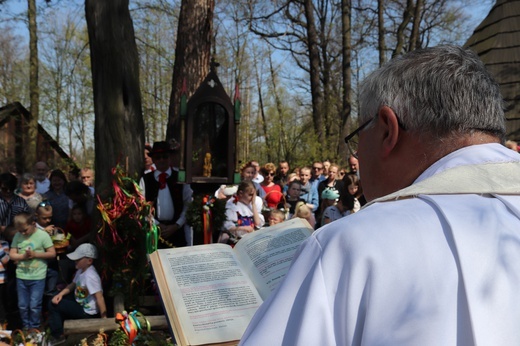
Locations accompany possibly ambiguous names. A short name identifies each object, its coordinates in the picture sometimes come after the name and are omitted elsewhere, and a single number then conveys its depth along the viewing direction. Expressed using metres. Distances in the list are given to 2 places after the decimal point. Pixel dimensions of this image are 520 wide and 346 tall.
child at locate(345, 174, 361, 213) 7.18
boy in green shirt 6.30
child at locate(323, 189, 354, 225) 6.84
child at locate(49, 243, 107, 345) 5.18
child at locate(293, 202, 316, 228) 6.88
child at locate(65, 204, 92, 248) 7.25
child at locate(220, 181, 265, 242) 6.58
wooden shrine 6.01
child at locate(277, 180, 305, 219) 9.40
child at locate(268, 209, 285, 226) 6.86
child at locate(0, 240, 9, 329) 6.52
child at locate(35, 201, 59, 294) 6.67
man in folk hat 6.18
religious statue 6.18
